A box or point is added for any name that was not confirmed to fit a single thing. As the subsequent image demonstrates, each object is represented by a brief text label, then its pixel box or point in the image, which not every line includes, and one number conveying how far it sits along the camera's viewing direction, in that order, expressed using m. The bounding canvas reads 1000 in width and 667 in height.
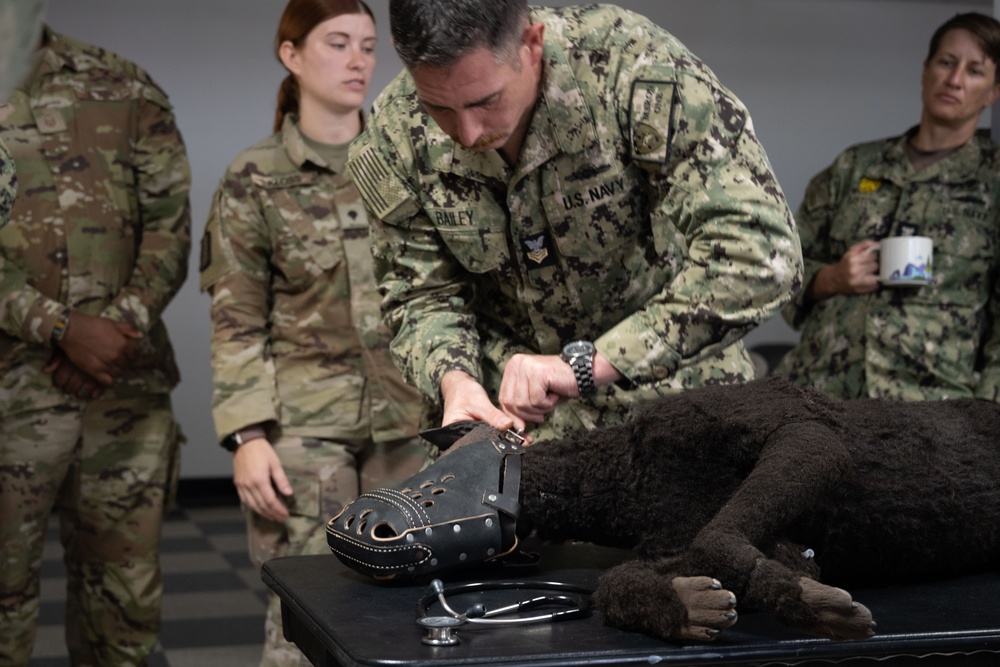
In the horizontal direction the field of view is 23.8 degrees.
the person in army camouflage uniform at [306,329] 3.61
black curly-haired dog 2.54
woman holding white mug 3.87
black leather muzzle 2.64
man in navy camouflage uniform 2.83
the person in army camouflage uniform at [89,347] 3.68
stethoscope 2.47
